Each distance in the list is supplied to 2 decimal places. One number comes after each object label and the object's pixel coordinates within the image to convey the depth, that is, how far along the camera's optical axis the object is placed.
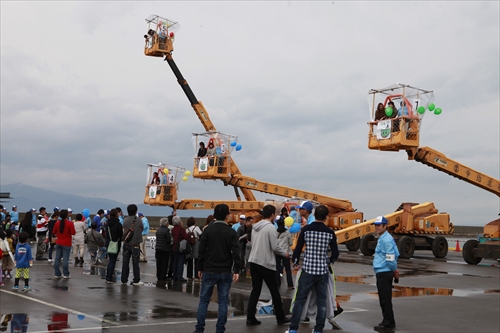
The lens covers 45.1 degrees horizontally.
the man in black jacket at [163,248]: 15.01
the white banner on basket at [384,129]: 22.62
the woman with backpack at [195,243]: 15.24
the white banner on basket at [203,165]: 29.53
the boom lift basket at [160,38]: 34.38
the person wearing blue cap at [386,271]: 9.41
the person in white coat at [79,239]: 19.28
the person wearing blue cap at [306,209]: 9.21
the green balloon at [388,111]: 22.33
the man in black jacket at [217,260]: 8.16
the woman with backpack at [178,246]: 14.92
